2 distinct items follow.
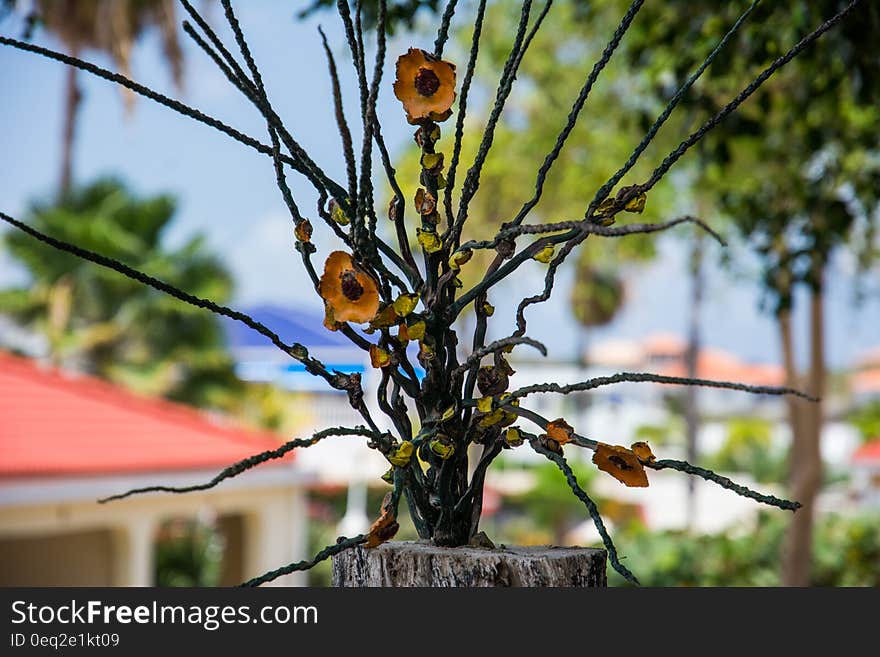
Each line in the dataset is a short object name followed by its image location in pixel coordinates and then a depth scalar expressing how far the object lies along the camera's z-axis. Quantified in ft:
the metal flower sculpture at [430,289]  7.40
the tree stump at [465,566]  7.45
